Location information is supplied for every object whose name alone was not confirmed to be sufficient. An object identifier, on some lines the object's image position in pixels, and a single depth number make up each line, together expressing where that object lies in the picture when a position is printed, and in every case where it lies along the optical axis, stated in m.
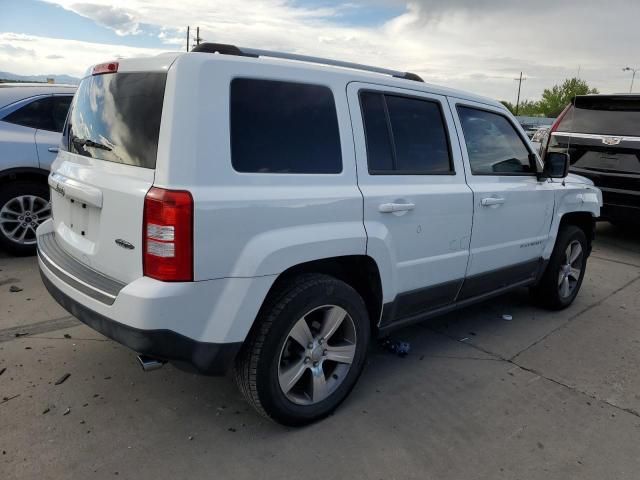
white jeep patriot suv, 2.23
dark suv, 6.57
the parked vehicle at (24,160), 5.21
